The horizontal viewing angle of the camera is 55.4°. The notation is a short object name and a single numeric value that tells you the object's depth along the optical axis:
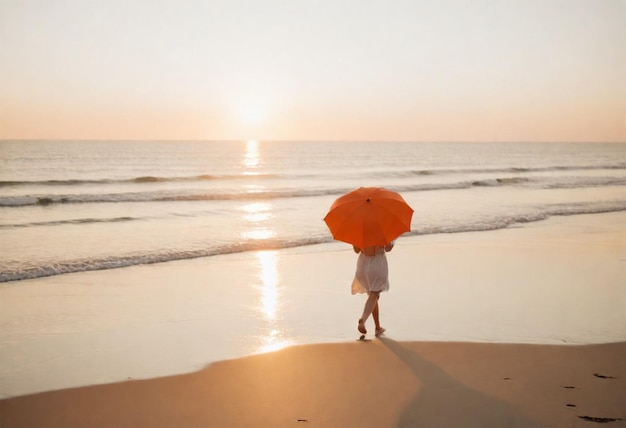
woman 7.07
